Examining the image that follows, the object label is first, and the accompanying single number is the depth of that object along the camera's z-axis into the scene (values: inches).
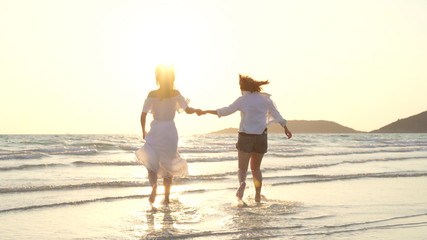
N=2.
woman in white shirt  292.5
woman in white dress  277.0
